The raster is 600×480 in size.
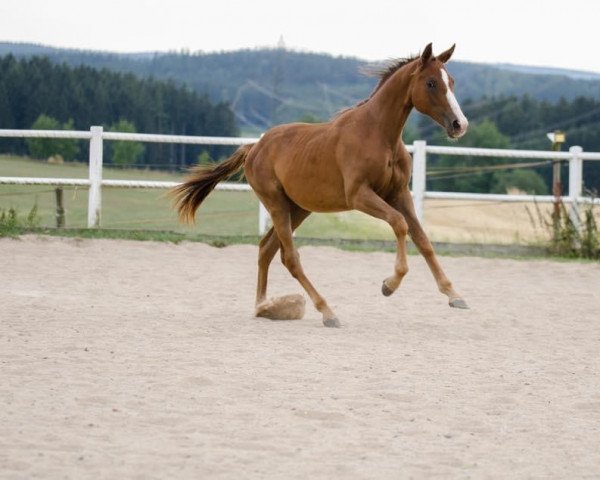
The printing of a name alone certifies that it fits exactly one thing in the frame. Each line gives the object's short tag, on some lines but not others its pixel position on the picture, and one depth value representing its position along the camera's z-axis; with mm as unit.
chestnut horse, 16078
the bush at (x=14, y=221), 28016
